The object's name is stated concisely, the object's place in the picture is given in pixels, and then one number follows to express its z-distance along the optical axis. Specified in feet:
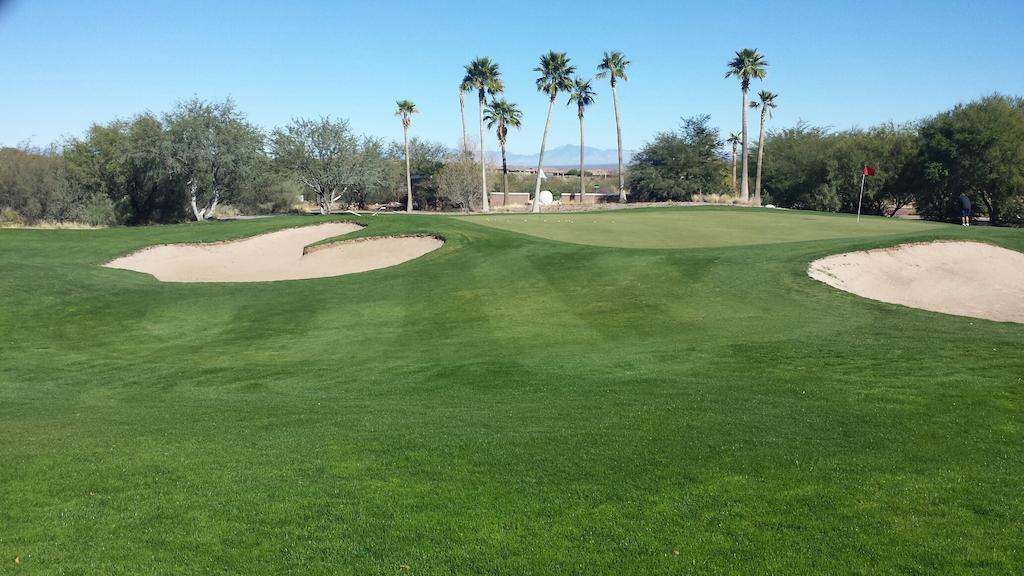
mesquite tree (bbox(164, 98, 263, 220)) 179.63
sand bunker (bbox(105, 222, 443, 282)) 86.22
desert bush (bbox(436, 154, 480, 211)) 272.72
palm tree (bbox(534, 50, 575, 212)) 261.65
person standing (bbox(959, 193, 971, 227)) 110.52
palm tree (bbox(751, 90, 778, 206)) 250.98
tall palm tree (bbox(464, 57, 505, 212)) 261.03
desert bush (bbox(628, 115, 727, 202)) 254.47
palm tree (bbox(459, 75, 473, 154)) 265.34
